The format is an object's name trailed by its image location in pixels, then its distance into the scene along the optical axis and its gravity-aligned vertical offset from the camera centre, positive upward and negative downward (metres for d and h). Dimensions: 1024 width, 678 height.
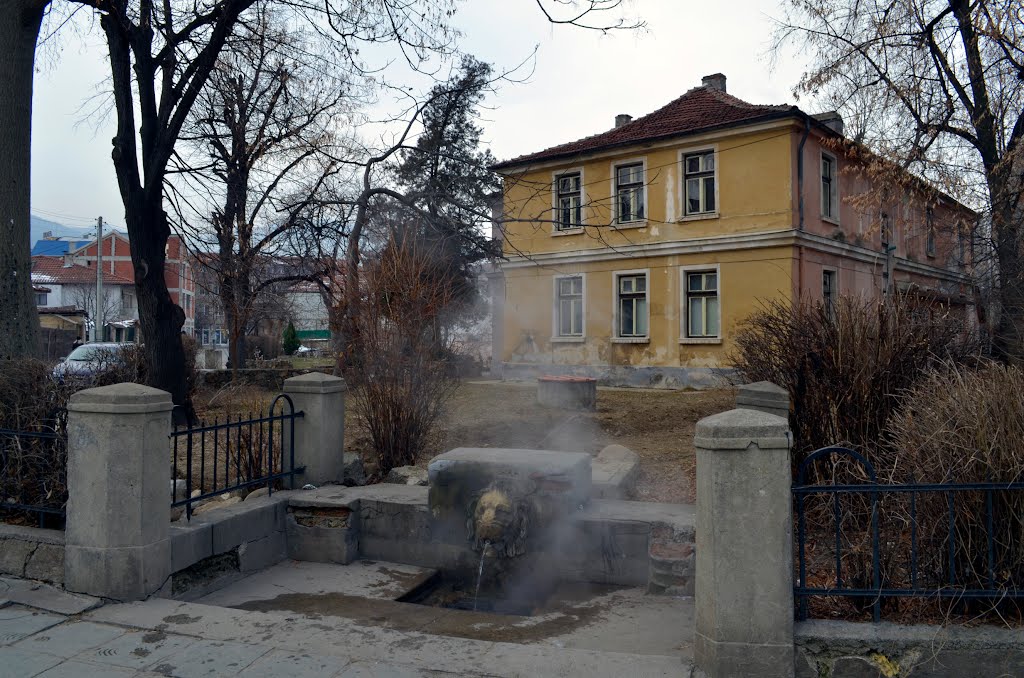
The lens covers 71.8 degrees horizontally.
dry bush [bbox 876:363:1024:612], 3.54 -0.58
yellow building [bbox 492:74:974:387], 18.50 +3.16
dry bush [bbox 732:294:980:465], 5.99 -0.01
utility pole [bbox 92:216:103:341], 32.66 +2.09
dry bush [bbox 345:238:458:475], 7.91 -0.02
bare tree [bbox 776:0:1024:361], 12.41 +4.89
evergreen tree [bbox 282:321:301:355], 46.38 +1.05
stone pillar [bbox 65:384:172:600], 4.48 -0.88
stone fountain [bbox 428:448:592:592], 5.59 -1.21
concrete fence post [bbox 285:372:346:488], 6.64 -0.61
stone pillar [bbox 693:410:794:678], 3.44 -0.96
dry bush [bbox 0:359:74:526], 5.07 -0.63
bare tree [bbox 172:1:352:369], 10.77 +4.18
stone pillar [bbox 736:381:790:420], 5.73 -0.34
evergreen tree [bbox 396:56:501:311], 7.96 +2.36
